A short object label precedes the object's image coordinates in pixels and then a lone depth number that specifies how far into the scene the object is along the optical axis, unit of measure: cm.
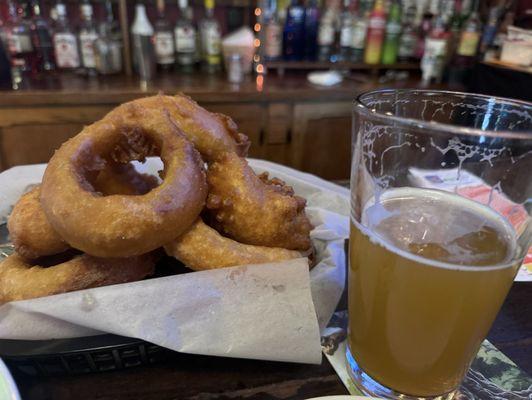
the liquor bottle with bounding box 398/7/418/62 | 258
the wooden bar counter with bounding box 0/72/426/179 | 194
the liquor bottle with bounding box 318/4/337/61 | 243
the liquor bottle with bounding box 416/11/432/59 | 264
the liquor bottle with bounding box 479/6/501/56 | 256
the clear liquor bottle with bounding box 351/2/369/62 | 248
